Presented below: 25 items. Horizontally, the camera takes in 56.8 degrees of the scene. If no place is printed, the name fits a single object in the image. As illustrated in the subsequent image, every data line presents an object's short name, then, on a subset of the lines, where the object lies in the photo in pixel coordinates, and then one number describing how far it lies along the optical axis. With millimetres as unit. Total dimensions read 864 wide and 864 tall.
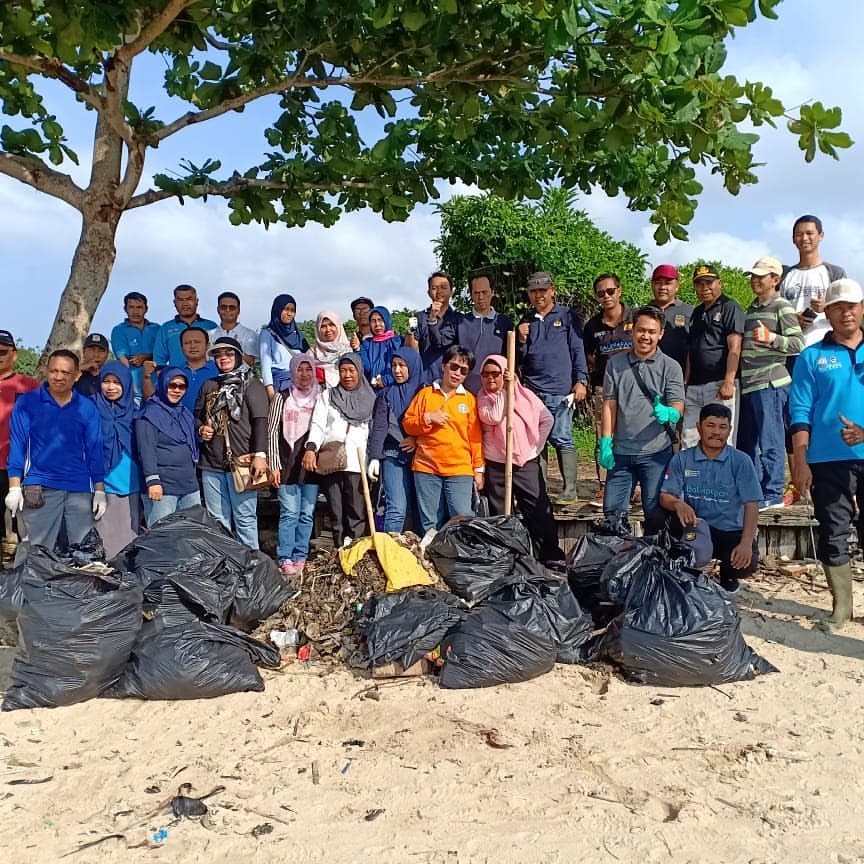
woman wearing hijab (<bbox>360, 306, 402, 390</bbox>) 6082
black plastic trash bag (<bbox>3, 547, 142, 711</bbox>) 3828
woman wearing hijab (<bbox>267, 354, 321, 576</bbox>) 5609
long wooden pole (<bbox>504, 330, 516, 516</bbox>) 5418
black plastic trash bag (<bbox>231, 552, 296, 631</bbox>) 4684
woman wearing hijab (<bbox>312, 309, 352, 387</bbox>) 5832
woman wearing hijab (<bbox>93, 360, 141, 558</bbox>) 5523
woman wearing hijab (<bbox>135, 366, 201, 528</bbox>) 5352
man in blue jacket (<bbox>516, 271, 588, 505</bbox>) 5965
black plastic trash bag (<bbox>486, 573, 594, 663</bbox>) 4203
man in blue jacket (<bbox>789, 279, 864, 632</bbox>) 4562
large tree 4016
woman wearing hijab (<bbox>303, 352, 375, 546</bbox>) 5605
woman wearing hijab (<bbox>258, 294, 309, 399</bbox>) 6203
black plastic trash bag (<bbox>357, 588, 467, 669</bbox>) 4191
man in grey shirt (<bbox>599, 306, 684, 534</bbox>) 5277
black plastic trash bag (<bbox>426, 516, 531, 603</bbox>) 4777
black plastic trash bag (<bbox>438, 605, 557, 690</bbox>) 4047
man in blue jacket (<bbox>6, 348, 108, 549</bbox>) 5016
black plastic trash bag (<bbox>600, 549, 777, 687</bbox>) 4020
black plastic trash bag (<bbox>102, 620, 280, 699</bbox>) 3928
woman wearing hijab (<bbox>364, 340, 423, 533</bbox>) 5680
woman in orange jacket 5422
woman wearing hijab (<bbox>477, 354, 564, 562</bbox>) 5551
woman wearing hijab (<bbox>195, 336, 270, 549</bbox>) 5418
